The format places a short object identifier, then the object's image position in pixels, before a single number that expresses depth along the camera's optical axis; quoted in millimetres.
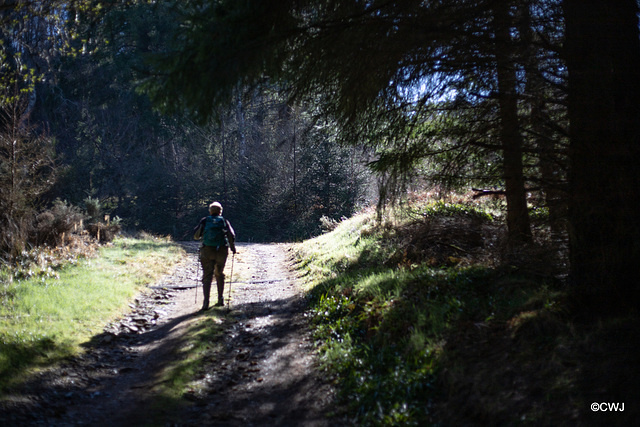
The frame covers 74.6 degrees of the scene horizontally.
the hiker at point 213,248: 9031
